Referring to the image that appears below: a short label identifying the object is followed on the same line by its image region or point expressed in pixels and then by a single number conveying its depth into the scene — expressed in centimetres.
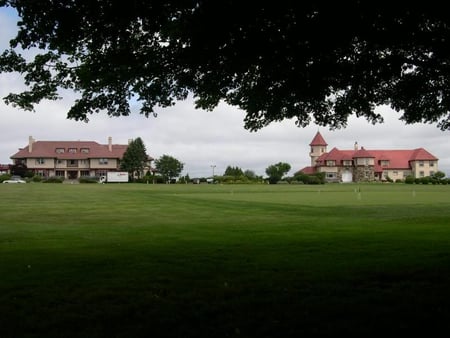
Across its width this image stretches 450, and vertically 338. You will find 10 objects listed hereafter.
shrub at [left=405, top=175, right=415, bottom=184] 11506
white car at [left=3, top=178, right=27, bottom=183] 9850
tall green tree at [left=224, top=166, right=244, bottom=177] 13423
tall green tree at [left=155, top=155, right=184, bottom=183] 13350
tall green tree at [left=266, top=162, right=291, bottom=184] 13512
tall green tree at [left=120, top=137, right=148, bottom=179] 12144
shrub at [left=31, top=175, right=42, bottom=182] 10327
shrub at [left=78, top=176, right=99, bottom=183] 10969
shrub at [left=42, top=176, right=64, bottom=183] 10141
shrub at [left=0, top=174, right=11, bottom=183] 10116
